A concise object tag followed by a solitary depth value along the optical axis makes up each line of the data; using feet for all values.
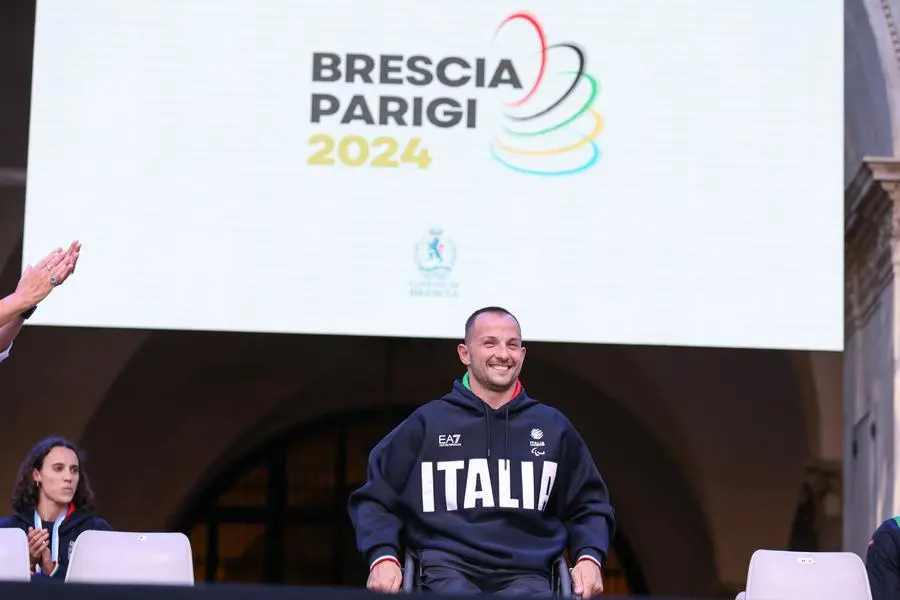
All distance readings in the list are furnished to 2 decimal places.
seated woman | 36.40
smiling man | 27.71
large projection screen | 47.88
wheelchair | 27.37
